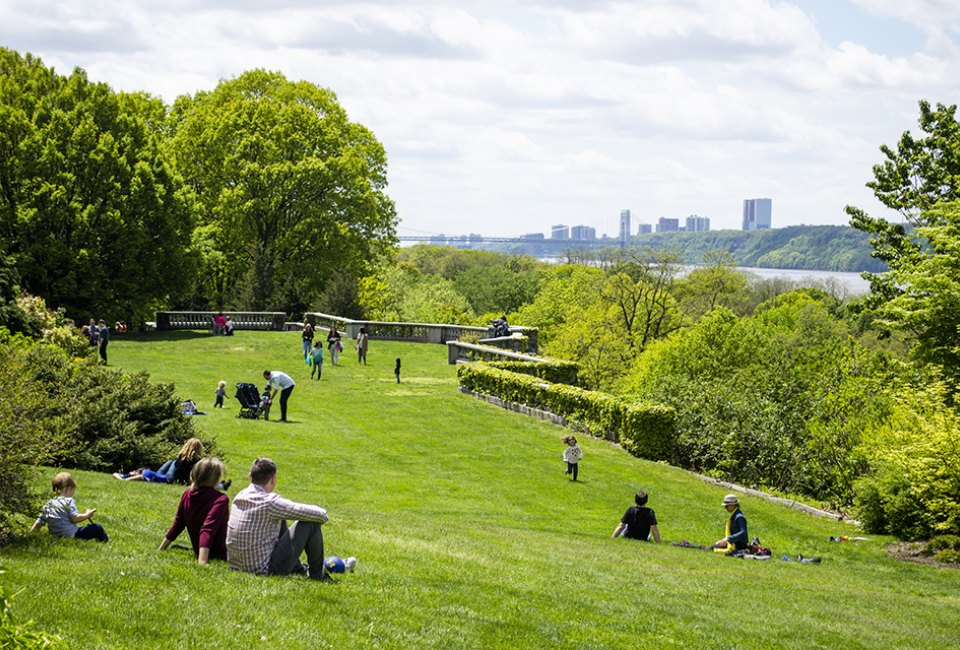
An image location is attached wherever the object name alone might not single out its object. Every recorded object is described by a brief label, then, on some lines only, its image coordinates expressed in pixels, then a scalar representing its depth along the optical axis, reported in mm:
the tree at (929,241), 25734
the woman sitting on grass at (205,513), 10430
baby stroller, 27141
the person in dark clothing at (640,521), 17531
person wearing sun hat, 16969
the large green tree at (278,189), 59656
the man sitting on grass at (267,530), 9992
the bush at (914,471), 18750
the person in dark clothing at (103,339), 34469
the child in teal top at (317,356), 35847
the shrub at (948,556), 18312
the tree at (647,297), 66938
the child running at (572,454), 23328
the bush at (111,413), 18219
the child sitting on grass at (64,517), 10805
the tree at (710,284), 92875
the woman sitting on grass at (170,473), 16300
